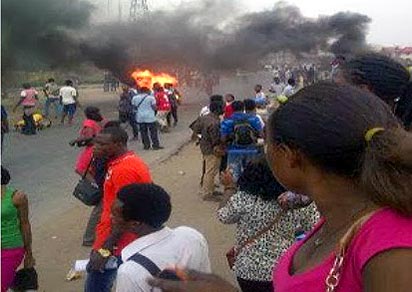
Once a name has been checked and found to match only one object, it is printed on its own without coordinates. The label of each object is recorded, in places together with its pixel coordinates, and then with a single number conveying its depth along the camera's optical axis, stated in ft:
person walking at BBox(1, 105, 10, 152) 33.59
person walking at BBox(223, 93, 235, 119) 30.80
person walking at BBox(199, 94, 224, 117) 30.46
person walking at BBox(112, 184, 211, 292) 8.25
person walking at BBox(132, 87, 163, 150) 45.27
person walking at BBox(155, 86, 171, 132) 54.80
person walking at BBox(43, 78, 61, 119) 67.31
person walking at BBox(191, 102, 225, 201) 29.32
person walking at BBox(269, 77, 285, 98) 65.54
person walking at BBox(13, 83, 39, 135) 55.11
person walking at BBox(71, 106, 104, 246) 19.38
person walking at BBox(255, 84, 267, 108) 43.45
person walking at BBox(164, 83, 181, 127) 60.03
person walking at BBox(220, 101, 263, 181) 26.68
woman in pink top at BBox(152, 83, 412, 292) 4.39
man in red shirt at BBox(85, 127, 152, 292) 13.06
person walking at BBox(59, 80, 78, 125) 60.76
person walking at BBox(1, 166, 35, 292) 14.15
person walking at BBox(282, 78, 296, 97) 52.78
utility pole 100.99
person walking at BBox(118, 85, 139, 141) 55.87
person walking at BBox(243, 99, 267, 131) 27.12
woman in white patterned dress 10.76
